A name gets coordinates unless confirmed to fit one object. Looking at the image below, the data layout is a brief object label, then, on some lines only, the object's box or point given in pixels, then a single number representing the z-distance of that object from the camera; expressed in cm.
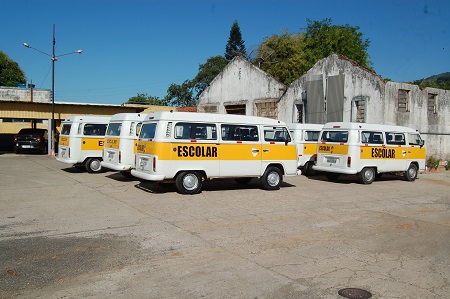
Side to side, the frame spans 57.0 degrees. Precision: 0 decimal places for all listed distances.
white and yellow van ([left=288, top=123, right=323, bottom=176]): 1814
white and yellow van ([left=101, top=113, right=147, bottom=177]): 1417
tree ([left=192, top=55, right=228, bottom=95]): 6756
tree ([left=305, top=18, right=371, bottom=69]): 4256
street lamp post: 2825
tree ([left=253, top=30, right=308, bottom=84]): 4184
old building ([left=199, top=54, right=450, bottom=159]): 2150
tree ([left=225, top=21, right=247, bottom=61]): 7050
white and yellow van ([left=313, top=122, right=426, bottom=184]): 1504
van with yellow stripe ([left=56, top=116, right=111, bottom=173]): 1647
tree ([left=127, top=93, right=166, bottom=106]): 7544
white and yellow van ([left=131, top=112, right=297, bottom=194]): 1141
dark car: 2855
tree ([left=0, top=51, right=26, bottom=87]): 5597
